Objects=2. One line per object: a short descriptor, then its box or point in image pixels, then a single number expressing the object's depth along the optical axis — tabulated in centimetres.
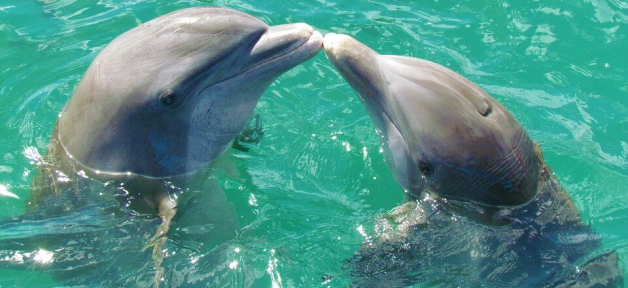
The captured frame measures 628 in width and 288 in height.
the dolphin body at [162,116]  549
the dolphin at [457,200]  545
